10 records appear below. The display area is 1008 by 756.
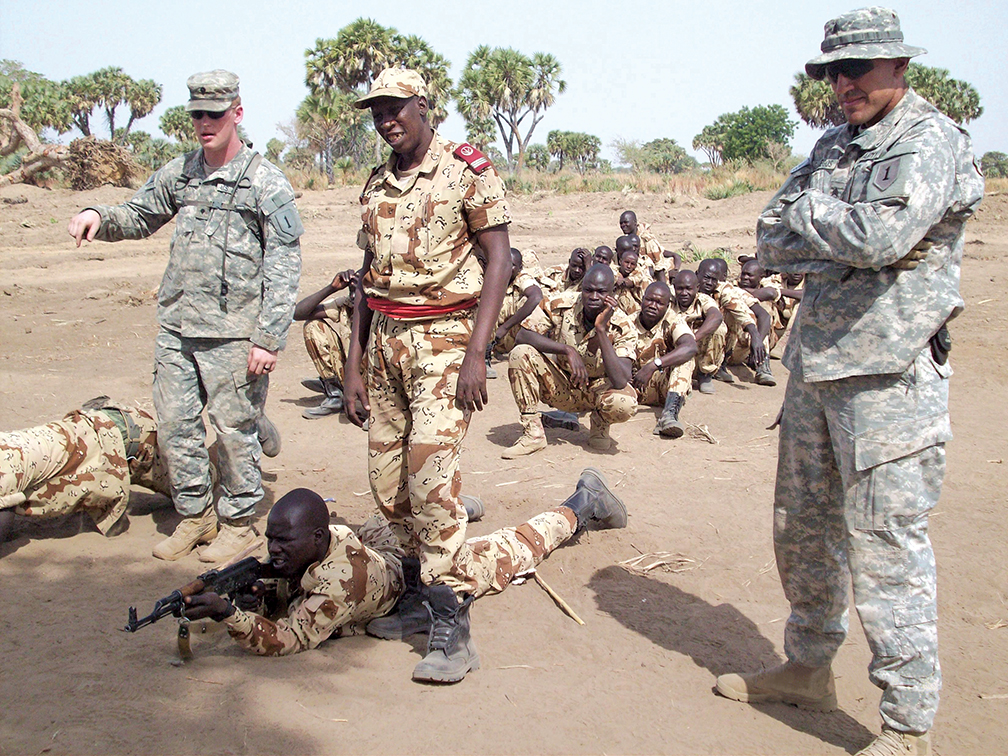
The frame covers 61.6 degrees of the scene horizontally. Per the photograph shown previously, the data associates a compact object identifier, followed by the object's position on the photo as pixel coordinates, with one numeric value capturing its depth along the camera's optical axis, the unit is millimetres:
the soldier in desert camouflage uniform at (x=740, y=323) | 9055
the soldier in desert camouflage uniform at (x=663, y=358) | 7324
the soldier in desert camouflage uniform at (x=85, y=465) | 4402
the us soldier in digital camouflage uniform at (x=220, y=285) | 4324
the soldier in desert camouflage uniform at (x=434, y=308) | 3371
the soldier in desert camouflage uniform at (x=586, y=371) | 6543
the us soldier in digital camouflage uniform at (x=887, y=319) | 2666
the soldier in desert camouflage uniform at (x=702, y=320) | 8586
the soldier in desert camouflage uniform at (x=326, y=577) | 3373
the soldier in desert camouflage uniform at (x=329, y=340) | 7543
